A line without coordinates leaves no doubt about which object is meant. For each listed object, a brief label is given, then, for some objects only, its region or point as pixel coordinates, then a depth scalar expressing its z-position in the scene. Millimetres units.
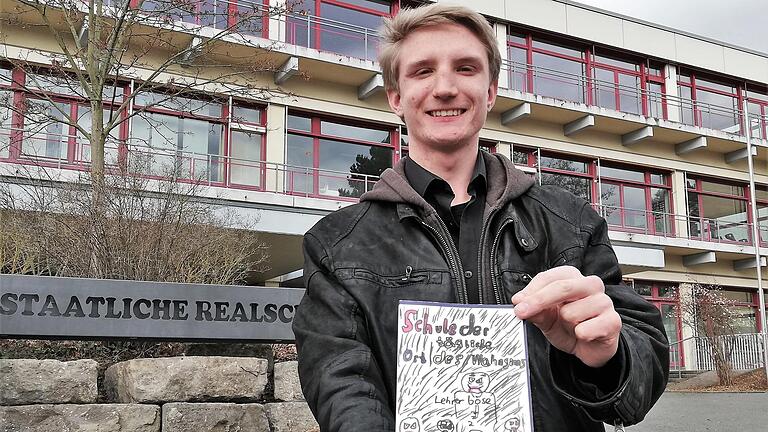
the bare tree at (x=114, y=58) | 9156
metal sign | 4742
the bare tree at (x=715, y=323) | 17906
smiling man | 1325
